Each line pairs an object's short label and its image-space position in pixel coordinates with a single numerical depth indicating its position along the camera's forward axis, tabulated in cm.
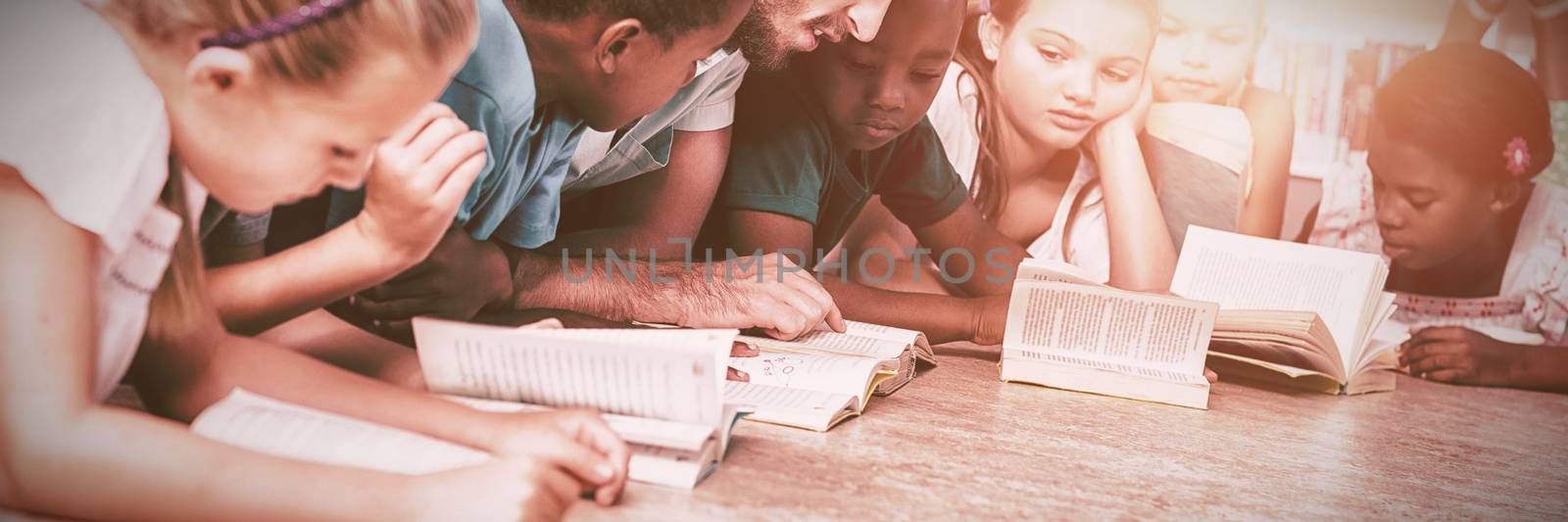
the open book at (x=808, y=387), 181
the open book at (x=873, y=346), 220
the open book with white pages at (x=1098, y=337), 245
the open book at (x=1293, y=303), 264
